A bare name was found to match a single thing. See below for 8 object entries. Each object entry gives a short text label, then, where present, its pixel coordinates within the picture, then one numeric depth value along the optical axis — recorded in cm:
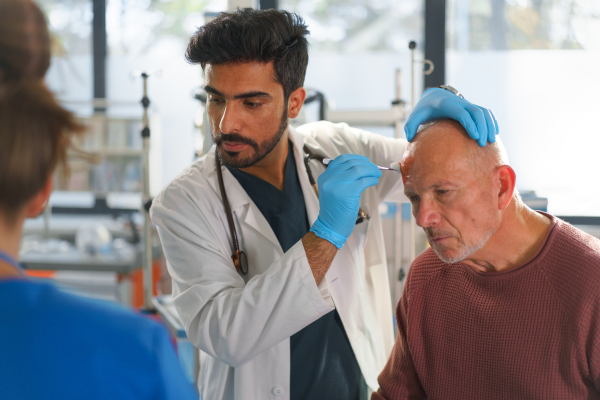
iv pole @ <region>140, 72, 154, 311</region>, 235
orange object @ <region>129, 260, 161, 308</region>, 335
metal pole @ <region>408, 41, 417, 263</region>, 211
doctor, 112
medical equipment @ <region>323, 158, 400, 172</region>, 121
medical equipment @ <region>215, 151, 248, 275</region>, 129
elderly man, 105
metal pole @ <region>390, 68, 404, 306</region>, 224
